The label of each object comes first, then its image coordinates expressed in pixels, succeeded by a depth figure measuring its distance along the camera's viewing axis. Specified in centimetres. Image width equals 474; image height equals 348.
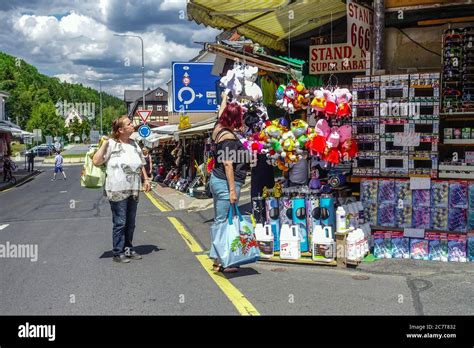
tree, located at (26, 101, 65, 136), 9466
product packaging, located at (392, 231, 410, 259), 696
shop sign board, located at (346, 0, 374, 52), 718
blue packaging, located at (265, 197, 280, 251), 705
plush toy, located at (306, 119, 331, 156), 677
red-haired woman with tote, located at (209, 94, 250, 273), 608
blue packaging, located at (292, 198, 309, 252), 692
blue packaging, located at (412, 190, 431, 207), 688
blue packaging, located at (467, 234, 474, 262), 662
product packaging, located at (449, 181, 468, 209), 669
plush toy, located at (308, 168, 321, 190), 744
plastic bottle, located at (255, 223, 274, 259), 692
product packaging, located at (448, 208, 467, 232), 668
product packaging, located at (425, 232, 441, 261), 681
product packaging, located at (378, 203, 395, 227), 709
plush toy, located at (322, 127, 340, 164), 679
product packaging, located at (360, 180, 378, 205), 718
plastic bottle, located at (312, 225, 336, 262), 666
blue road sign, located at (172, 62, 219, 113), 1495
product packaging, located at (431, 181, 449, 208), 677
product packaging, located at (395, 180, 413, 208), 699
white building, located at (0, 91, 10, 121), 6037
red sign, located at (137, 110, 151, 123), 2298
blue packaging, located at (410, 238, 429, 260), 687
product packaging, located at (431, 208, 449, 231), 678
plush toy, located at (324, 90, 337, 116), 689
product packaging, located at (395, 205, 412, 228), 698
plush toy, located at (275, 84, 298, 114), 735
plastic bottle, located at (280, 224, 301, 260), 680
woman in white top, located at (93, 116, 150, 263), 684
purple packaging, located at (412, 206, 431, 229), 688
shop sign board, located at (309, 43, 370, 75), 874
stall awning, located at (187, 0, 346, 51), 860
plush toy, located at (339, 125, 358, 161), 689
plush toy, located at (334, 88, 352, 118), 695
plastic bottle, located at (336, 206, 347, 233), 661
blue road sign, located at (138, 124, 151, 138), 2112
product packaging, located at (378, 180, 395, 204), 707
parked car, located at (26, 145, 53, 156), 7331
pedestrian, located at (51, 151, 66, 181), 3111
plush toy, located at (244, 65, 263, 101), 904
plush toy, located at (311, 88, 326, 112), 688
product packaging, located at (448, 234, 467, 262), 667
